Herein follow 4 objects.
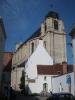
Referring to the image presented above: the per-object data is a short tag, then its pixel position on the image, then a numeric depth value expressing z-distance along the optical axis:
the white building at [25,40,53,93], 51.62
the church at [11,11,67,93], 52.87
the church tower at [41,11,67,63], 70.18
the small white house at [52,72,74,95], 37.25
